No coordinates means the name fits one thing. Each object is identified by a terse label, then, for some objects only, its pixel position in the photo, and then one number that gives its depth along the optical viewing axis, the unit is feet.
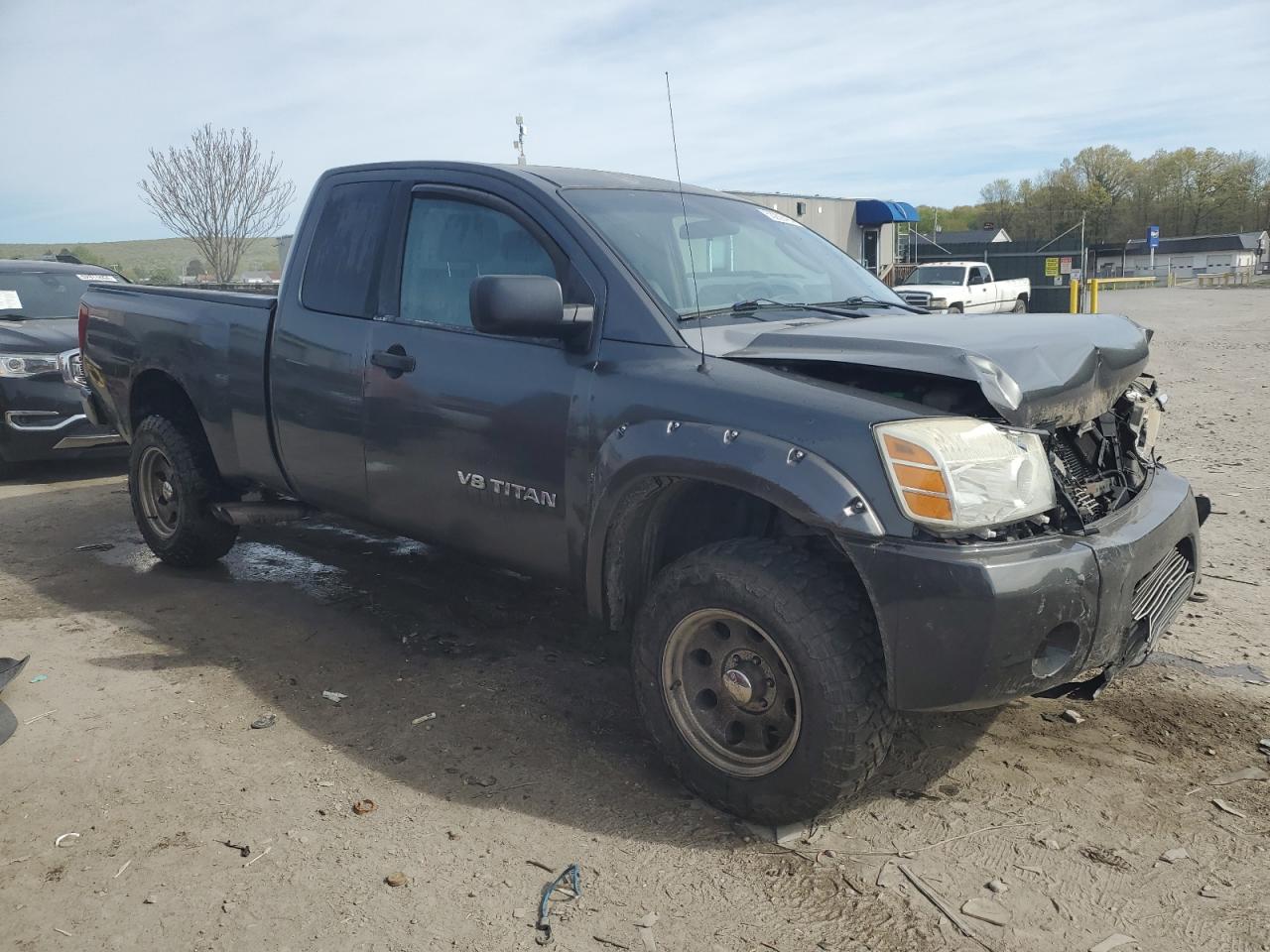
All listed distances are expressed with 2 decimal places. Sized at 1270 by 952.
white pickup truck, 85.61
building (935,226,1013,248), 241.76
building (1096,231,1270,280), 276.62
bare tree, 95.30
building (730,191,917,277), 131.85
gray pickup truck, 8.51
